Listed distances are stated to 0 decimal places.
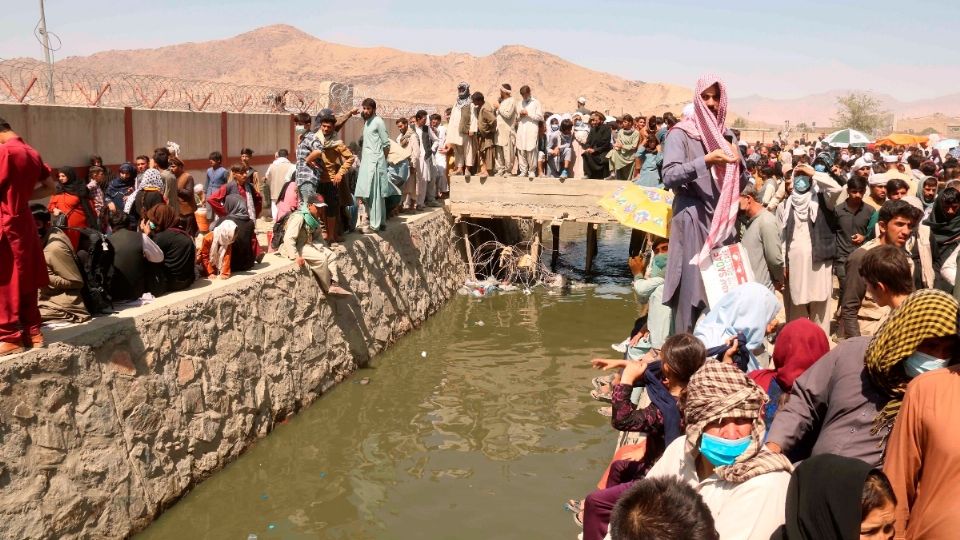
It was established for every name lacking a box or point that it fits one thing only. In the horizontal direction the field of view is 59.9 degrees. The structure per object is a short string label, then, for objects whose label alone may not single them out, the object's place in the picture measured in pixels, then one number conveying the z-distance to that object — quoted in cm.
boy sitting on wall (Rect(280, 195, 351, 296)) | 989
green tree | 5144
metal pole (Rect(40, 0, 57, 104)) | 1124
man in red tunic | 532
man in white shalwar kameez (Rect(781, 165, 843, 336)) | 734
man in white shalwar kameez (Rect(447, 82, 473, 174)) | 1501
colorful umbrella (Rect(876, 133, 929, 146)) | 2983
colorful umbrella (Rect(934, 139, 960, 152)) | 2403
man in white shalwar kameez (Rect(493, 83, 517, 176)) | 1534
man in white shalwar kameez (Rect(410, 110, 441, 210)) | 1471
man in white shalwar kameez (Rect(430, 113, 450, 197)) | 1684
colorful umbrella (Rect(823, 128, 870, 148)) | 2325
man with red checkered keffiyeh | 514
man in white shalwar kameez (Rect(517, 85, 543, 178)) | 1511
